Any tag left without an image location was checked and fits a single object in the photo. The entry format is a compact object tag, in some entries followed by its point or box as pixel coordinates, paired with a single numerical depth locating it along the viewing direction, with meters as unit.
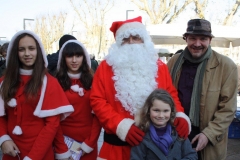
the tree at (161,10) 21.27
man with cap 2.67
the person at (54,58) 3.82
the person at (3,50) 5.16
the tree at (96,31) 30.48
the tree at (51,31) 37.94
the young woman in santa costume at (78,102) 2.81
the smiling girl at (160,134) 2.36
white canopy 8.58
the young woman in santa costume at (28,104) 2.38
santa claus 2.47
